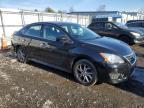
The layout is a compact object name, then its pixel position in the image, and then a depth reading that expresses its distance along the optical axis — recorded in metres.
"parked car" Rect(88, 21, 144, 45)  6.42
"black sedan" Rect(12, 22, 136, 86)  2.68
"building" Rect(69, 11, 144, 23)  23.69
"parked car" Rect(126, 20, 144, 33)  8.90
